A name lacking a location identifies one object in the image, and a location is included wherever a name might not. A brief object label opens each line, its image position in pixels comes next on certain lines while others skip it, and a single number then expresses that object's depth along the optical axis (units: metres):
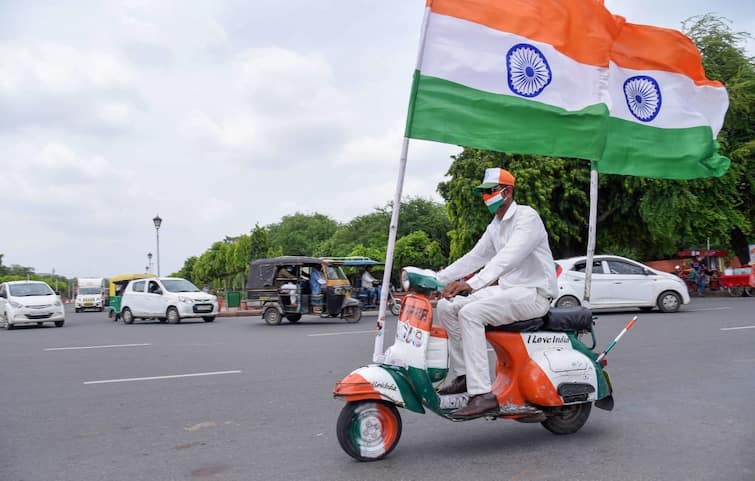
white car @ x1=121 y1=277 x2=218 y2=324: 23.53
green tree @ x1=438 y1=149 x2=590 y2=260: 26.91
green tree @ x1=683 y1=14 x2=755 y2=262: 25.36
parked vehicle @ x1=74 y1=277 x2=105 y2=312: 47.53
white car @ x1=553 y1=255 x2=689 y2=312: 18.11
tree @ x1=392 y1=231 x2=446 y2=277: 41.69
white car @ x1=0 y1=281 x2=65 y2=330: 22.83
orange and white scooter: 4.71
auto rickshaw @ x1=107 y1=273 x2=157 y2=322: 45.86
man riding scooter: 4.79
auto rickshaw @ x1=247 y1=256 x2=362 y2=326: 20.89
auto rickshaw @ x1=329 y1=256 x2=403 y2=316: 23.30
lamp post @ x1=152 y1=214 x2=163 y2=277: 37.88
